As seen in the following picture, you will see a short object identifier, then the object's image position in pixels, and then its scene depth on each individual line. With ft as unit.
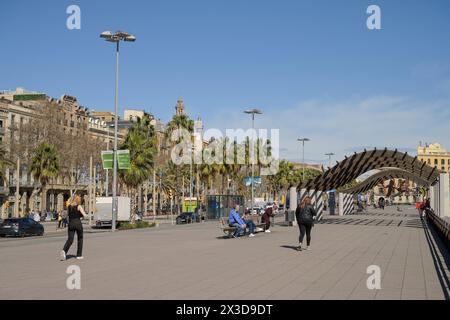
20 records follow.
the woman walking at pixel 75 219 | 47.88
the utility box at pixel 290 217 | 120.78
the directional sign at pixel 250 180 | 206.06
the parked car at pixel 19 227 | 114.01
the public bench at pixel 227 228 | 79.96
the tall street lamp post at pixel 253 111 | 193.57
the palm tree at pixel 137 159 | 167.32
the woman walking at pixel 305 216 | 58.23
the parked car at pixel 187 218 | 170.81
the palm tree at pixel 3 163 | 146.10
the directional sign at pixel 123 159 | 114.95
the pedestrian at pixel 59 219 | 138.97
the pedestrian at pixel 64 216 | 145.11
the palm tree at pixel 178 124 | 208.13
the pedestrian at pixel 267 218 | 94.94
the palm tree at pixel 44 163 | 171.53
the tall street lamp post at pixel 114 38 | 114.73
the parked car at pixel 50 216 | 215.53
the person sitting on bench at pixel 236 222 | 80.38
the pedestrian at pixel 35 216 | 163.22
